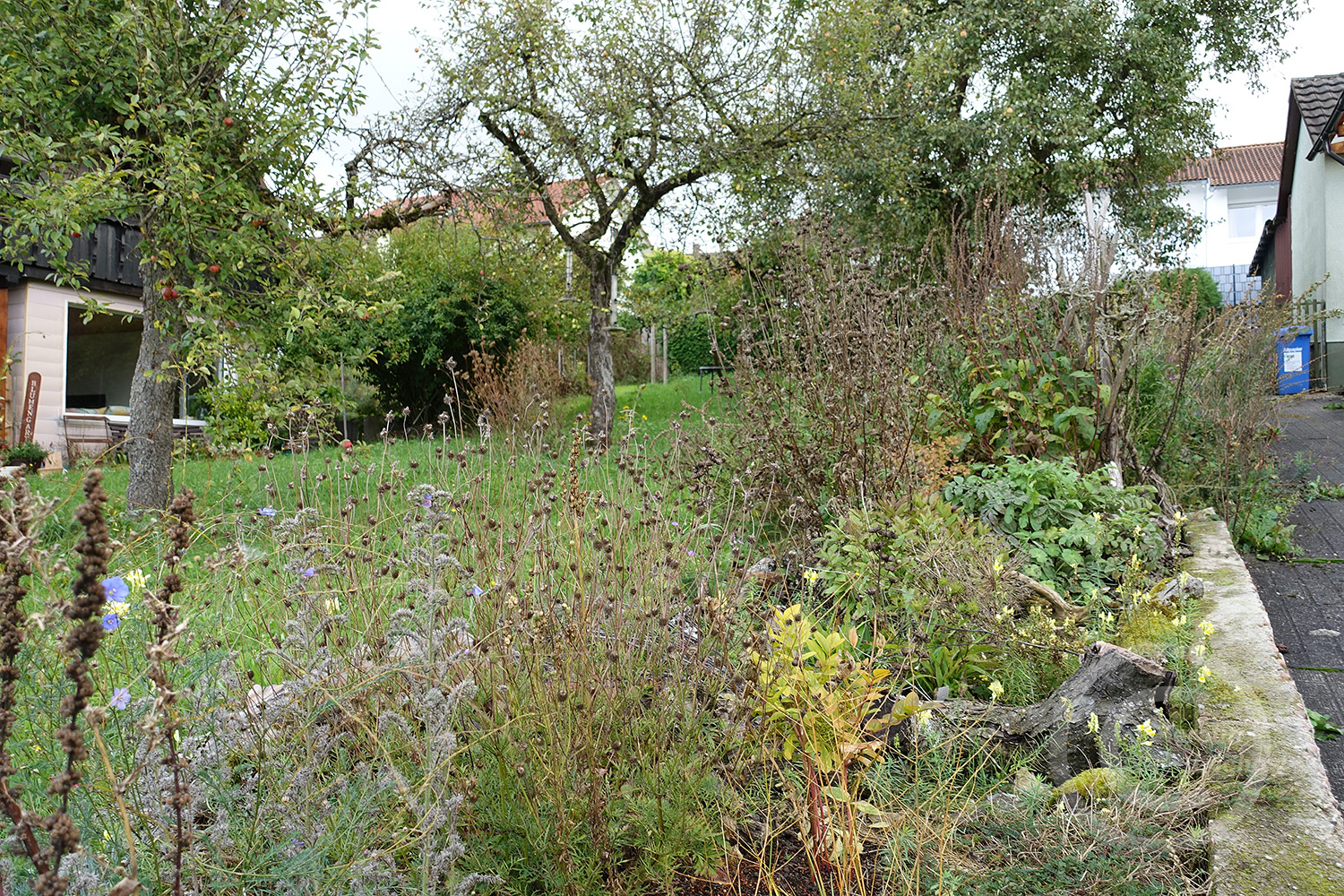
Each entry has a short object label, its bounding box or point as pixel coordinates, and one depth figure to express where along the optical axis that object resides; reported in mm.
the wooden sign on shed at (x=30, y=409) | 11836
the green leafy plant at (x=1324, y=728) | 2803
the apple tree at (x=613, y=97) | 9883
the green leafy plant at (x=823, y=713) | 1938
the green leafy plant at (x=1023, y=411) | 4609
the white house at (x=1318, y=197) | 15109
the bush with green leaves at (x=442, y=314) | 14180
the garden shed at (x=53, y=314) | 12234
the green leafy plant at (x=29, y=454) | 10727
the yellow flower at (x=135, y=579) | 2357
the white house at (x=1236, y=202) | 37875
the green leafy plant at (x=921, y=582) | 2941
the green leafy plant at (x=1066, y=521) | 3660
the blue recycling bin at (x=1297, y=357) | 15680
